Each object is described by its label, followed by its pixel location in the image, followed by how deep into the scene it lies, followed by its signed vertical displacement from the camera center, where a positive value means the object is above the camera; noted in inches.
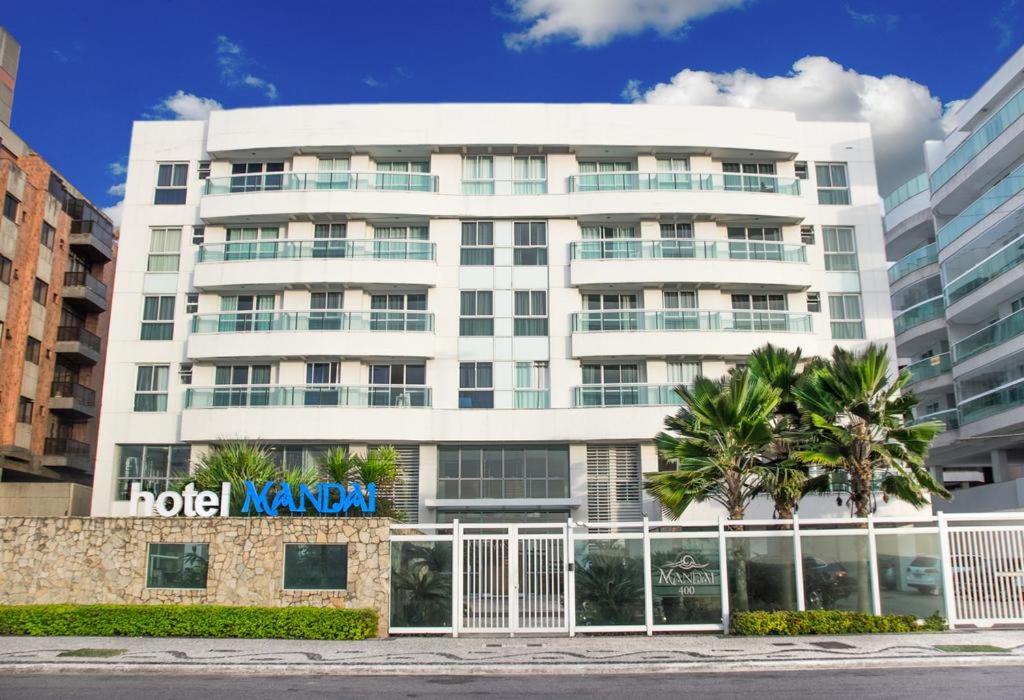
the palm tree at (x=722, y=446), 905.5 +115.1
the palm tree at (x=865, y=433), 911.7 +129.0
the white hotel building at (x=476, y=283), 1429.6 +457.2
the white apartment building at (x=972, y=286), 1505.9 +509.2
